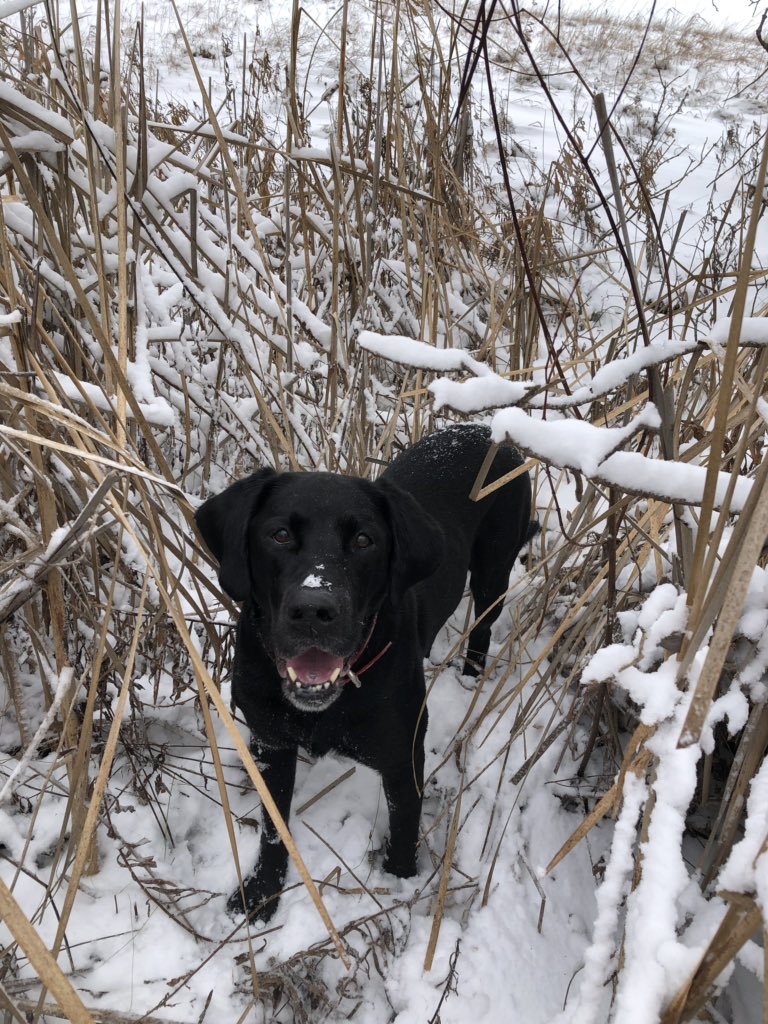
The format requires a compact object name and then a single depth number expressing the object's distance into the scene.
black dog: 1.70
